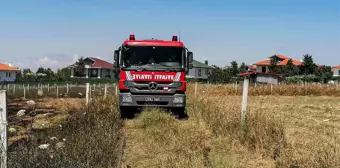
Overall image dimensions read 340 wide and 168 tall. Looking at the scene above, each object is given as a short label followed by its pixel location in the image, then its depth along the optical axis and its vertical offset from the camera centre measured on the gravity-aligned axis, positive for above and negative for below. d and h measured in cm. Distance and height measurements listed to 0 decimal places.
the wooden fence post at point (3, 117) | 454 -43
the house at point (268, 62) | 8420 +499
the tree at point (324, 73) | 5921 +206
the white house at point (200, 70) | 8731 +314
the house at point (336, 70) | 10162 +411
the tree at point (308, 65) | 7244 +379
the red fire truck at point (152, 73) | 1244 +33
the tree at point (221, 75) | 7031 +170
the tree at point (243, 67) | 9175 +418
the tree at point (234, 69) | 8095 +337
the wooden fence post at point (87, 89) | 1512 -28
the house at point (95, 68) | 8888 +338
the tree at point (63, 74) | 7159 +164
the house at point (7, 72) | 7312 +178
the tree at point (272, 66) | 7699 +377
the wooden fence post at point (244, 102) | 846 -43
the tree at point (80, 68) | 8531 +317
